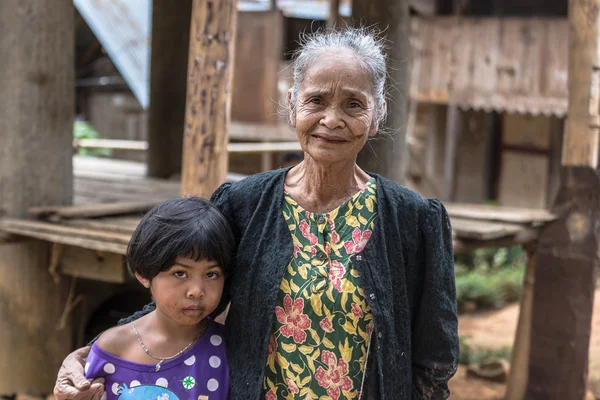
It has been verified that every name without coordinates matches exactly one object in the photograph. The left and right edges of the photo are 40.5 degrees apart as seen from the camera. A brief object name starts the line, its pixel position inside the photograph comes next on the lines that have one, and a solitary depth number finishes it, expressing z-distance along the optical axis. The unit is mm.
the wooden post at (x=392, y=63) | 5293
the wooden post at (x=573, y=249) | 5801
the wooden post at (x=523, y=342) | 6441
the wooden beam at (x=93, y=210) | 5676
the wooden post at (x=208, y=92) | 4266
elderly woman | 2176
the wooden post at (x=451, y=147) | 12375
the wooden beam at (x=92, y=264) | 5605
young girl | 2234
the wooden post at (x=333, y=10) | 8134
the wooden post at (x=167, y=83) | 8328
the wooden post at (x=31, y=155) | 5609
